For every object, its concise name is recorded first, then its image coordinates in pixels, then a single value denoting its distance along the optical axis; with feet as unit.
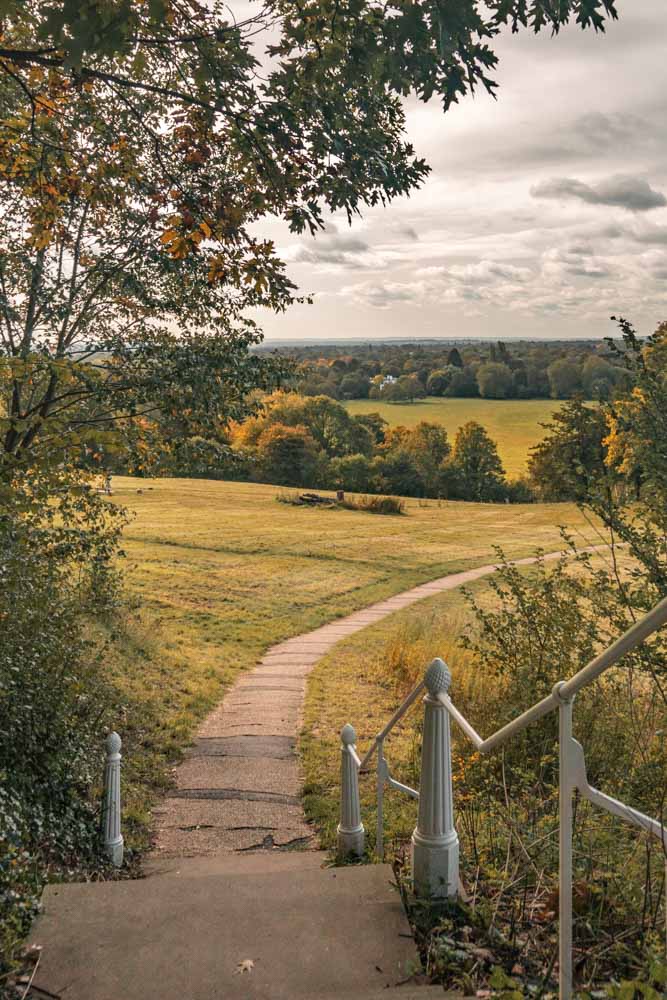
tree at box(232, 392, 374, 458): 211.04
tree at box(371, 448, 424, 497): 197.88
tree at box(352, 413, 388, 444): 237.86
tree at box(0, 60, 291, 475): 19.53
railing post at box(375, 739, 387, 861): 15.25
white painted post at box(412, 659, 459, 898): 11.04
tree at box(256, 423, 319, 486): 191.21
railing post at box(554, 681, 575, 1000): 6.98
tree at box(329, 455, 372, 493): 188.65
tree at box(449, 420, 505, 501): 210.59
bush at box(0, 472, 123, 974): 16.14
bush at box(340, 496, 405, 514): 145.18
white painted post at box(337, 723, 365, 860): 16.79
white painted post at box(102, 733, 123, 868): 17.84
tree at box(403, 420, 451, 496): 205.16
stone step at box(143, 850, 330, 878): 15.72
